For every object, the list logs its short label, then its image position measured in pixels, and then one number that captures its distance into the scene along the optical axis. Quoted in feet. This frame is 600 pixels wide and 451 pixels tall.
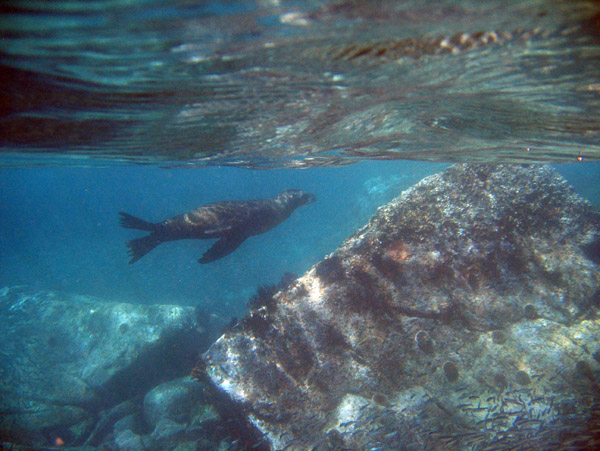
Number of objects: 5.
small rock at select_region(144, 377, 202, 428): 34.50
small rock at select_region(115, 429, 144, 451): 31.73
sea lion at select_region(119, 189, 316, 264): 29.19
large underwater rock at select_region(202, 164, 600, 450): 19.89
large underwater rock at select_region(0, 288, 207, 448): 36.86
